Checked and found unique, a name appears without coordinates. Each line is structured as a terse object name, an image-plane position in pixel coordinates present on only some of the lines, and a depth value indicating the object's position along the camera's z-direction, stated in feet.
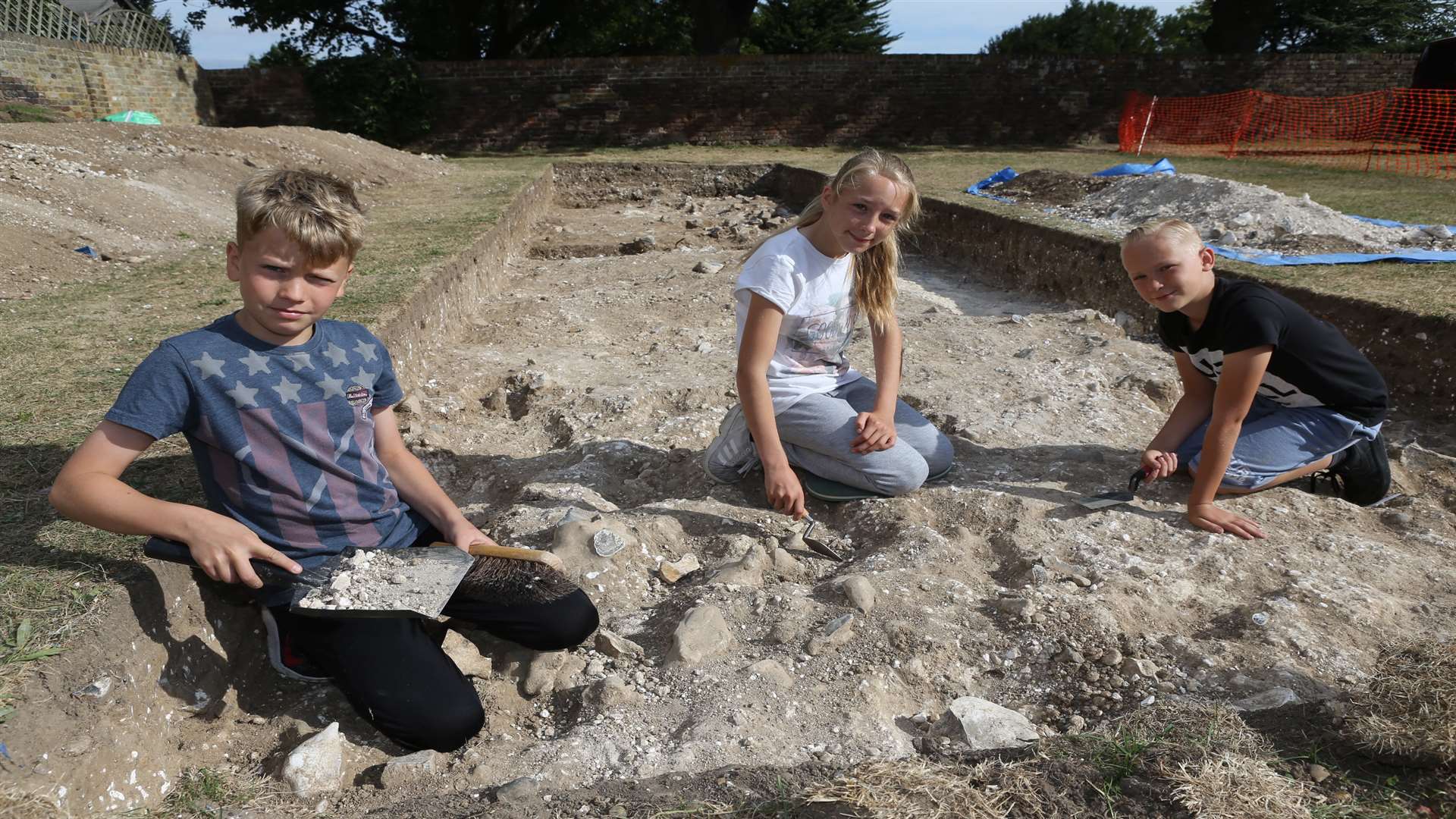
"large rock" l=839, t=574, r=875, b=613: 7.73
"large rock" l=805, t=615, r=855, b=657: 7.30
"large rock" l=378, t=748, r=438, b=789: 6.31
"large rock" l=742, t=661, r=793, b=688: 6.94
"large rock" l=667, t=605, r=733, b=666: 7.29
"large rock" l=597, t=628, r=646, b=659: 7.52
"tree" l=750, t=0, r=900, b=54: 103.50
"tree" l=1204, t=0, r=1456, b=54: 91.56
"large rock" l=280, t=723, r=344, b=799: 6.23
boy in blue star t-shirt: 6.42
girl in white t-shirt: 9.34
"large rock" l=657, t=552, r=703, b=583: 8.75
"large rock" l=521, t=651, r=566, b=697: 7.26
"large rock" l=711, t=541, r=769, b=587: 8.43
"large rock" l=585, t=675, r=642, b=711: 6.93
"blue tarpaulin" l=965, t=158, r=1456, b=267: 16.92
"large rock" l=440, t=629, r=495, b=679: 7.45
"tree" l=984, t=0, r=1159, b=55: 113.39
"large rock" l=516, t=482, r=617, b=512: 10.23
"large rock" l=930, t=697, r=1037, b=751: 6.32
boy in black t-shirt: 9.05
